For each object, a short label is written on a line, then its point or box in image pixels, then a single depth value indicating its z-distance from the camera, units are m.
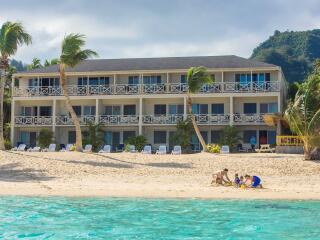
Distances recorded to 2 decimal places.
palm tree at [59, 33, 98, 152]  29.42
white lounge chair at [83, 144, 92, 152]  32.63
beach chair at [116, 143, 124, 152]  36.56
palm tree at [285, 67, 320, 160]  26.41
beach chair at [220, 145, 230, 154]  30.94
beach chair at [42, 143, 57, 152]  33.72
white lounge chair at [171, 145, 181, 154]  31.71
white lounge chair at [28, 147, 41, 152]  33.20
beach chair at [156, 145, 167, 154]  31.94
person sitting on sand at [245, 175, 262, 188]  19.56
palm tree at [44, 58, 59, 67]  50.97
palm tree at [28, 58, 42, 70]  52.78
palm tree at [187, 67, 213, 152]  31.70
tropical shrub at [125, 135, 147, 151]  34.88
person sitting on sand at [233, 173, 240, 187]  19.99
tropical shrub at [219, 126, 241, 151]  34.59
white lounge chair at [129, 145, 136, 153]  32.72
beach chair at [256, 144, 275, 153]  31.88
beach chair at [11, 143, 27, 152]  33.81
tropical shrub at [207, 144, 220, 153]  31.38
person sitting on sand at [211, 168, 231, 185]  20.19
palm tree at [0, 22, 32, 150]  30.83
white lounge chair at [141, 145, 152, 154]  31.69
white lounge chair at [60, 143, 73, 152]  33.56
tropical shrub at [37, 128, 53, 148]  37.59
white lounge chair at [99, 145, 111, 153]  32.75
